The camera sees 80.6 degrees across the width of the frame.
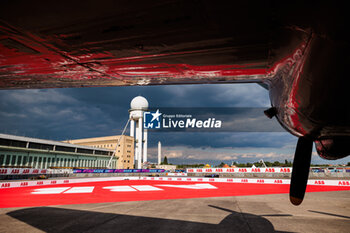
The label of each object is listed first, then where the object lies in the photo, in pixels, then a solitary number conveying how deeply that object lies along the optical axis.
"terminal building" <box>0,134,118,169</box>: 44.03
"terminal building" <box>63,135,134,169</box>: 79.00
